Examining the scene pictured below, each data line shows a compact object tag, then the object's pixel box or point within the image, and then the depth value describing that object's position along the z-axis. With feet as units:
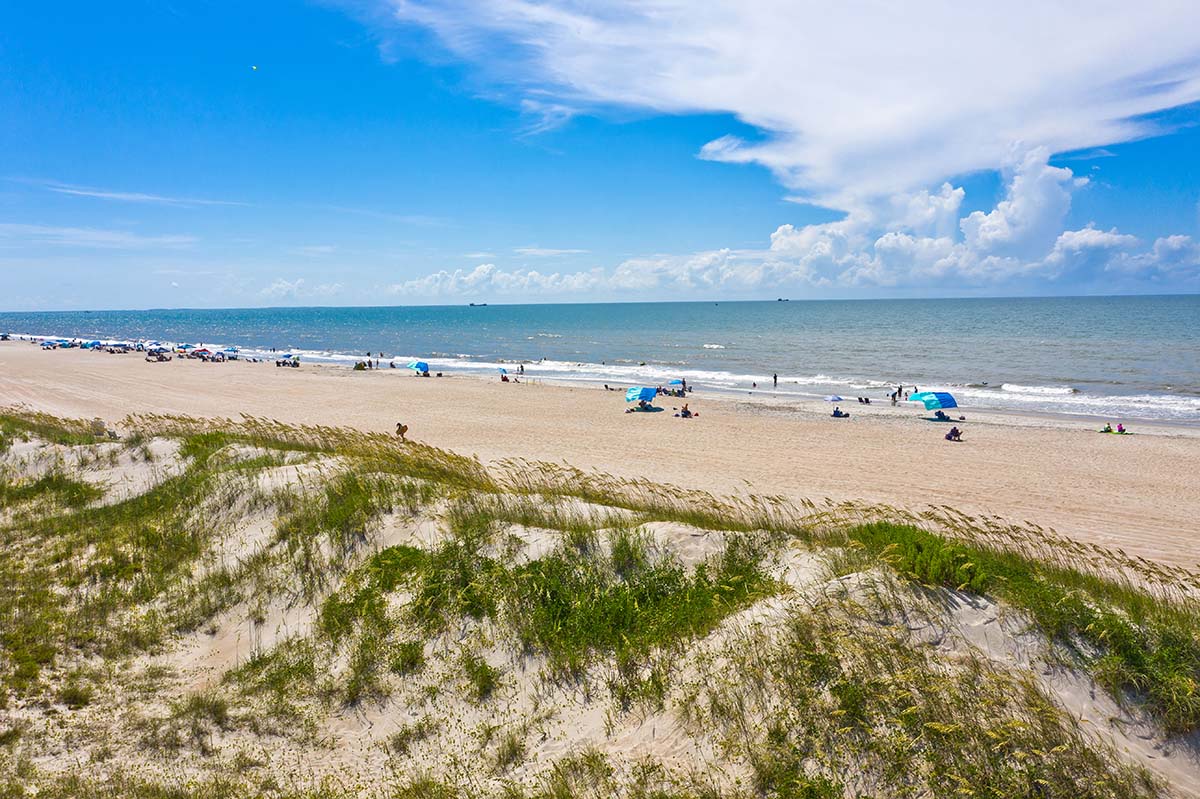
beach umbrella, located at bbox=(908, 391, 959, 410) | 102.73
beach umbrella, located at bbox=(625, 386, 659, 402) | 115.65
